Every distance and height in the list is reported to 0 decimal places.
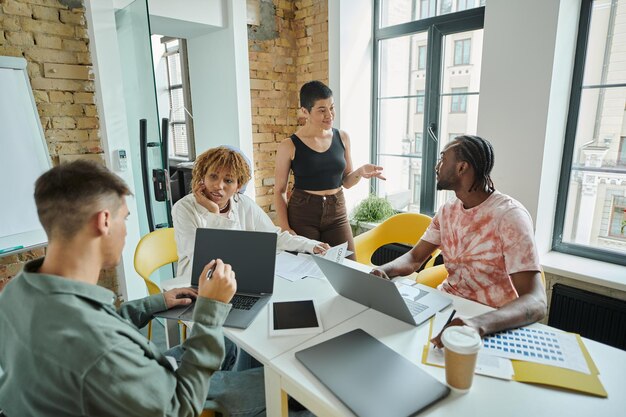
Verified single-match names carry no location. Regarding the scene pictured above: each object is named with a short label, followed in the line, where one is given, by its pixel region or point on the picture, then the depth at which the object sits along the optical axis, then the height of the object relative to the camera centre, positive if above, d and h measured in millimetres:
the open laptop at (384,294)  1280 -613
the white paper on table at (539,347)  1087 -649
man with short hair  787 -426
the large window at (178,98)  5086 +288
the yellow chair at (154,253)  2025 -710
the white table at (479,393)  928 -663
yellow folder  981 -649
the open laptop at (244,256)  1562 -527
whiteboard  2234 -193
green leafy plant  3439 -775
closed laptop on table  940 -657
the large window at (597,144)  2297 -167
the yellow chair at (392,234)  2537 -740
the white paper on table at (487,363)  1043 -651
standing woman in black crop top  2441 -341
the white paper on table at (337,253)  1813 -601
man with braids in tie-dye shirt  1492 -480
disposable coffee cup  953 -559
